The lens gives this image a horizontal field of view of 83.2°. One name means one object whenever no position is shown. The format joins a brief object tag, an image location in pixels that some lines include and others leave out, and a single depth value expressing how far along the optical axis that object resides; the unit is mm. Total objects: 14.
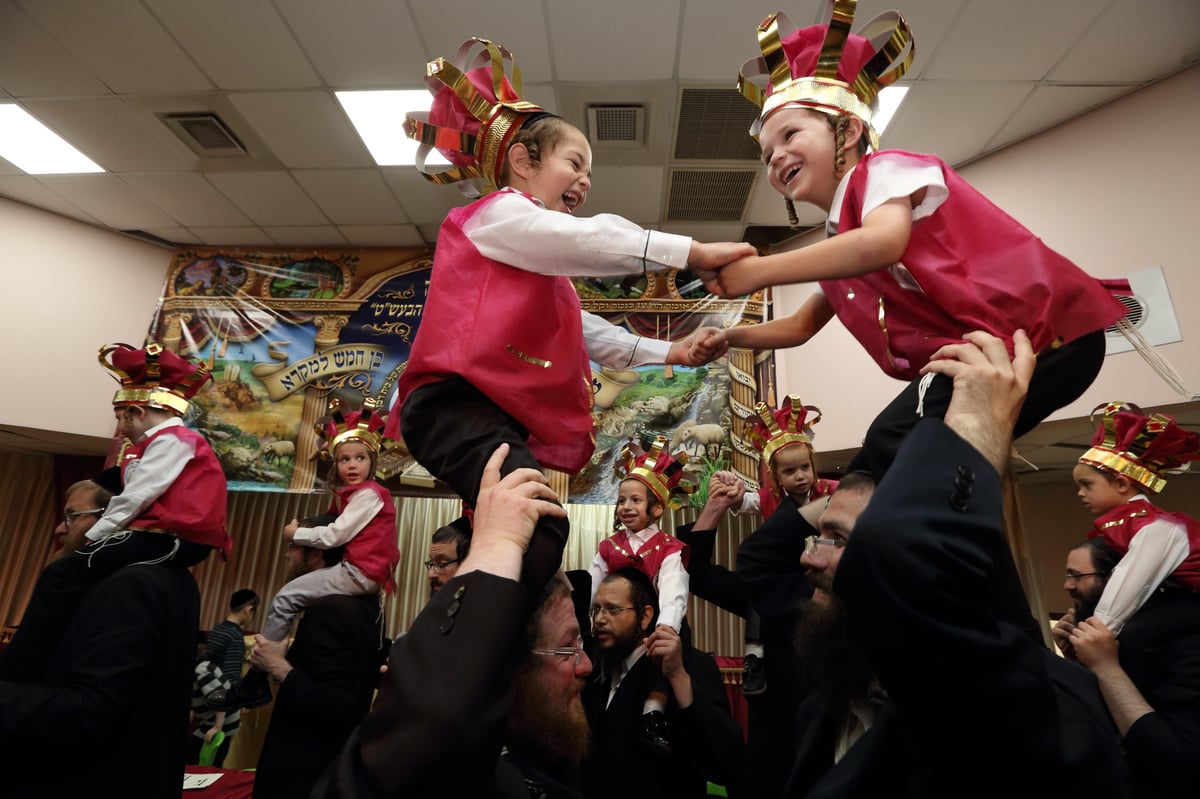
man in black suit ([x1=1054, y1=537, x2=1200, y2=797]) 1754
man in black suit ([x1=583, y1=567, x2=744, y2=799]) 2273
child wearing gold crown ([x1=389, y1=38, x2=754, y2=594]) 1445
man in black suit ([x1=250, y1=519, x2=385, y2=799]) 2561
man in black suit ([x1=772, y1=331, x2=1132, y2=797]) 627
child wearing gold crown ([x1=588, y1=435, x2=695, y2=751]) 3395
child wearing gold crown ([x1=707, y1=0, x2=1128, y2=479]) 1257
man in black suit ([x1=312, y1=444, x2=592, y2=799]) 731
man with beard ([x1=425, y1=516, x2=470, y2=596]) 2808
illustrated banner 5957
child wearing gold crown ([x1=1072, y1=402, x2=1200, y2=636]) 2518
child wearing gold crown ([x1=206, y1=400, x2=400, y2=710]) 3816
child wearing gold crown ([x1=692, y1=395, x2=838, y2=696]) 3402
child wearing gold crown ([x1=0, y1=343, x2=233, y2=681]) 2051
